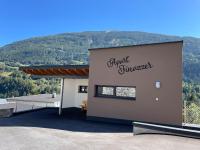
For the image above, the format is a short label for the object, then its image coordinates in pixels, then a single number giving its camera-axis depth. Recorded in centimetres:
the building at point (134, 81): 792
